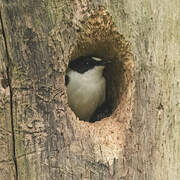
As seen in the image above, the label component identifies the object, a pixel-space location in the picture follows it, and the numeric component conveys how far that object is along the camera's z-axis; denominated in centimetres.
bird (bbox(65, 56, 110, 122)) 351
